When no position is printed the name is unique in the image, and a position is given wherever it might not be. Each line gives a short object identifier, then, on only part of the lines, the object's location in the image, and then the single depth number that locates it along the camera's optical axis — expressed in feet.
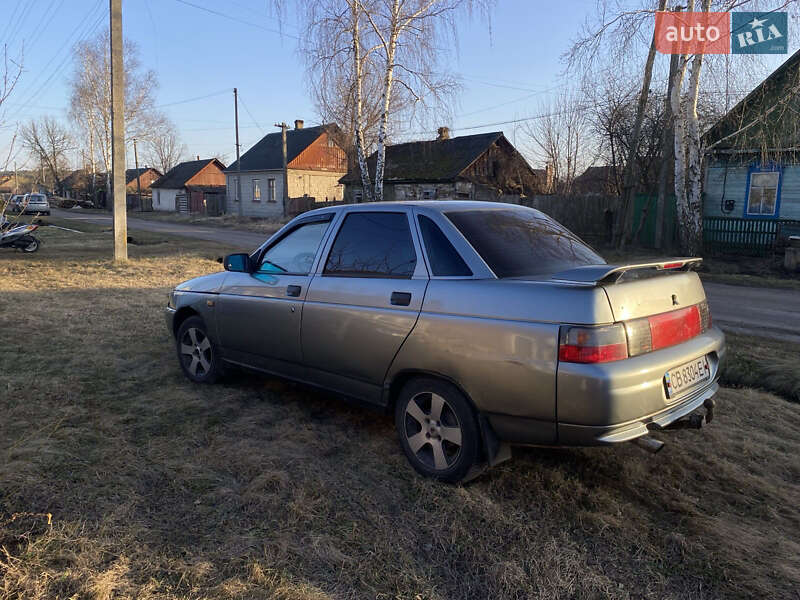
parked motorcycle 50.93
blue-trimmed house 48.26
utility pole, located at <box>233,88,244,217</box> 130.23
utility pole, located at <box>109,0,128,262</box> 43.06
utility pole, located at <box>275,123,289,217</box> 121.70
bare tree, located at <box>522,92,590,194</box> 96.37
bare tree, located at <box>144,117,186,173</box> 265.83
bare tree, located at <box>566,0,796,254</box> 45.68
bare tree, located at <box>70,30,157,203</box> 137.90
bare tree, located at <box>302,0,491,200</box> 60.49
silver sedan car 9.32
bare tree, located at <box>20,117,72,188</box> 134.37
